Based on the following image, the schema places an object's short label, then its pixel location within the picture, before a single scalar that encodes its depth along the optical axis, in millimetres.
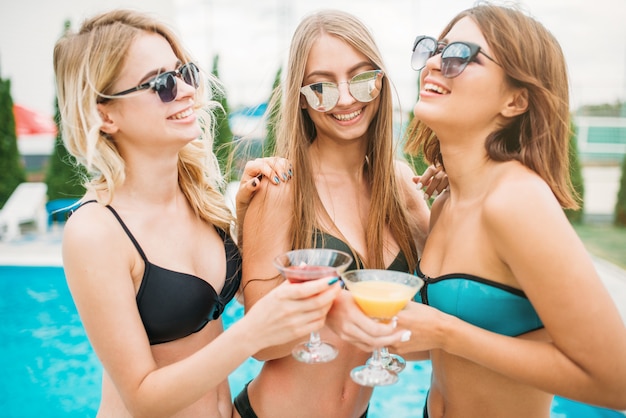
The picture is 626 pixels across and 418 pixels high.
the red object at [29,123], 12344
